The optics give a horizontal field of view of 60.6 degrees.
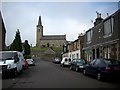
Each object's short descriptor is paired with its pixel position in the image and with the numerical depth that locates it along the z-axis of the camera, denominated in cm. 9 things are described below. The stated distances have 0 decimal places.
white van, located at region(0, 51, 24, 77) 725
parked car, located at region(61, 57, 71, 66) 1618
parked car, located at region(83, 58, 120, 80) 637
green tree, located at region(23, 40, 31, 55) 4248
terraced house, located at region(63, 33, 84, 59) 1839
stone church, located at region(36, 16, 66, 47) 6575
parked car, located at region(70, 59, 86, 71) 1032
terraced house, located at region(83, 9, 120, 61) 1006
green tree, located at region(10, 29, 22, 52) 2478
